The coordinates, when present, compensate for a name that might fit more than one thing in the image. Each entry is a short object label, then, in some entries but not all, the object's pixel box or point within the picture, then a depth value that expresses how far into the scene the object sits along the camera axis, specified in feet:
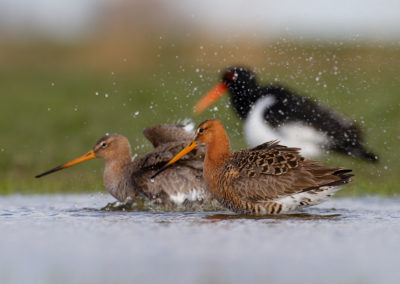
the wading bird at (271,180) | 46.19
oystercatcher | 59.57
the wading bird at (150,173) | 51.67
